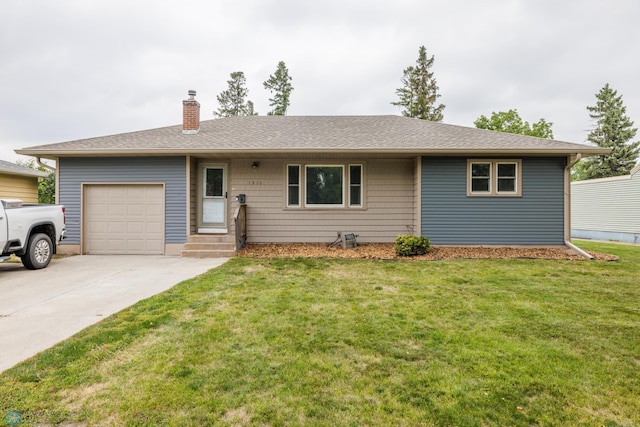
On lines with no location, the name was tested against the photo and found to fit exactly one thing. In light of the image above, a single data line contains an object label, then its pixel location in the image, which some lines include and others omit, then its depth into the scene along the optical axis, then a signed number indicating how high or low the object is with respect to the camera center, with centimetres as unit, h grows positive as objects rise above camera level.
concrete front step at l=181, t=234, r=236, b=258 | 767 -95
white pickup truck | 549 -44
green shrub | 740 -84
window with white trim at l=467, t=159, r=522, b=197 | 822 +97
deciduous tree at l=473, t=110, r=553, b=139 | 2609 +799
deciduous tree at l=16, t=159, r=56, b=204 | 1669 +110
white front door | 870 +34
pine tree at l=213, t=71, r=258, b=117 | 2933 +1139
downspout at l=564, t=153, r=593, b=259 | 804 +24
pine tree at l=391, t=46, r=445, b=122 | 2544 +1061
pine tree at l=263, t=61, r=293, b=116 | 2639 +1111
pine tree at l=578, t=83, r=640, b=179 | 2483 +654
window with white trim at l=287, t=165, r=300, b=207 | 891 +73
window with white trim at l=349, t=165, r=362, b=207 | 888 +78
